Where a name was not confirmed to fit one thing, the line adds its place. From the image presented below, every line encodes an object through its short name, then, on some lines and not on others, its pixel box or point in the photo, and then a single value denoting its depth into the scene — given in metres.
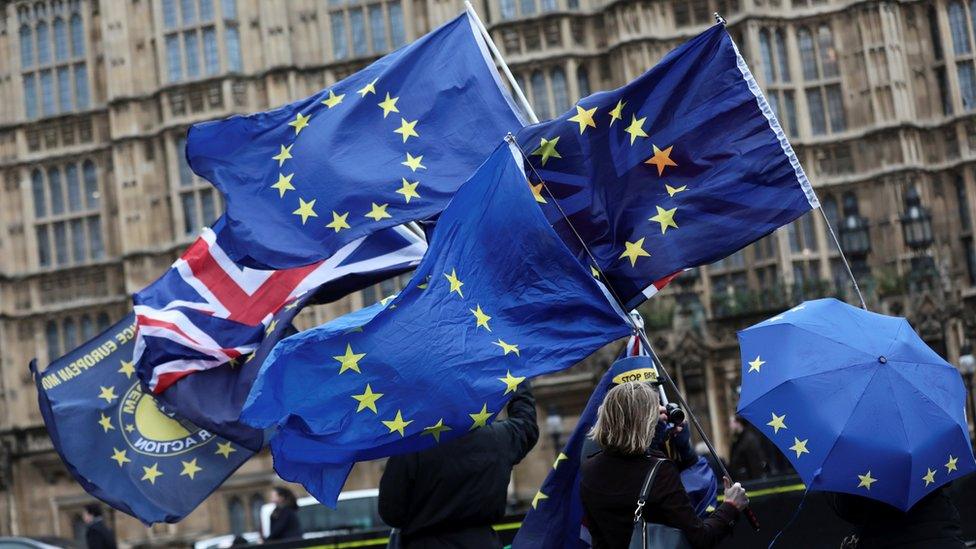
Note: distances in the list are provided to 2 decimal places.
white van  24.36
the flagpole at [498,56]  9.19
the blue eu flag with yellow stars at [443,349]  8.09
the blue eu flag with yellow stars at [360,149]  10.41
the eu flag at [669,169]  8.68
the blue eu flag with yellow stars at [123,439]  11.86
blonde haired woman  6.73
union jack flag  11.54
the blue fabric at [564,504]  8.34
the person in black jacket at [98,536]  18.58
